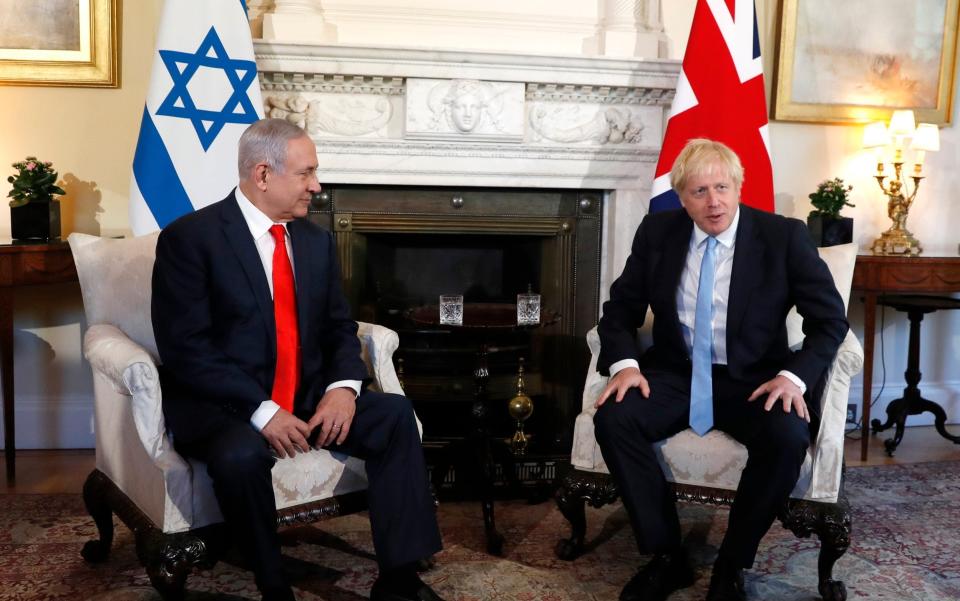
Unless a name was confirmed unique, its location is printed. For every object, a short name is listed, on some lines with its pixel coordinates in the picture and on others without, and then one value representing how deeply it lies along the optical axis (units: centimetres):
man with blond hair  240
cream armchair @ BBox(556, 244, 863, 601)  244
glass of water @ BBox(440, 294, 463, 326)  296
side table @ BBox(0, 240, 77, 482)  333
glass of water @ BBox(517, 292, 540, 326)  296
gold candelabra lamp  409
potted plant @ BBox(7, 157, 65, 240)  351
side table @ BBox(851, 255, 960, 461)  386
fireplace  391
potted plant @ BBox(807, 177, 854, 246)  398
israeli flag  329
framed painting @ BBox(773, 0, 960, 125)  416
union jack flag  356
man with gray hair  225
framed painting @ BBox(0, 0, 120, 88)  371
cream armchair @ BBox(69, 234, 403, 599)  217
